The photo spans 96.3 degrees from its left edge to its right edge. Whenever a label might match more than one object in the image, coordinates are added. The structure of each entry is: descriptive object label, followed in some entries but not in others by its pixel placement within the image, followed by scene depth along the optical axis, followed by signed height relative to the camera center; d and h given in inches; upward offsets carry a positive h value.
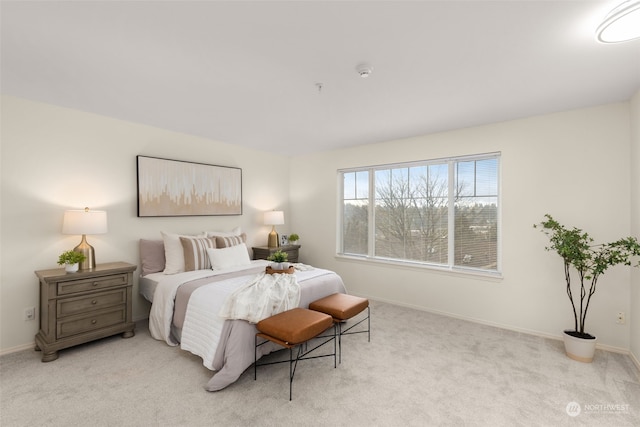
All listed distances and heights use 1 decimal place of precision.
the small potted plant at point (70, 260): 109.7 -18.3
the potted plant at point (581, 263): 101.3 -17.3
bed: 93.3 -31.1
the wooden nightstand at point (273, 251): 185.6 -25.2
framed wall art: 145.3 +14.1
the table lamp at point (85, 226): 111.8 -5.3
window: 145.5 +1.5
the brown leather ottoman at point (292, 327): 86.7 -35.8
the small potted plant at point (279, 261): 131.6 -22.7
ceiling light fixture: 59.6 +42.6
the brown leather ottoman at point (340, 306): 109.0 -36.4
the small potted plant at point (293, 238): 205.8 -17.3
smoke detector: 85.6 +44.1
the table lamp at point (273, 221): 194.1 -5.0
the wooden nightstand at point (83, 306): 103.9 -36.4
